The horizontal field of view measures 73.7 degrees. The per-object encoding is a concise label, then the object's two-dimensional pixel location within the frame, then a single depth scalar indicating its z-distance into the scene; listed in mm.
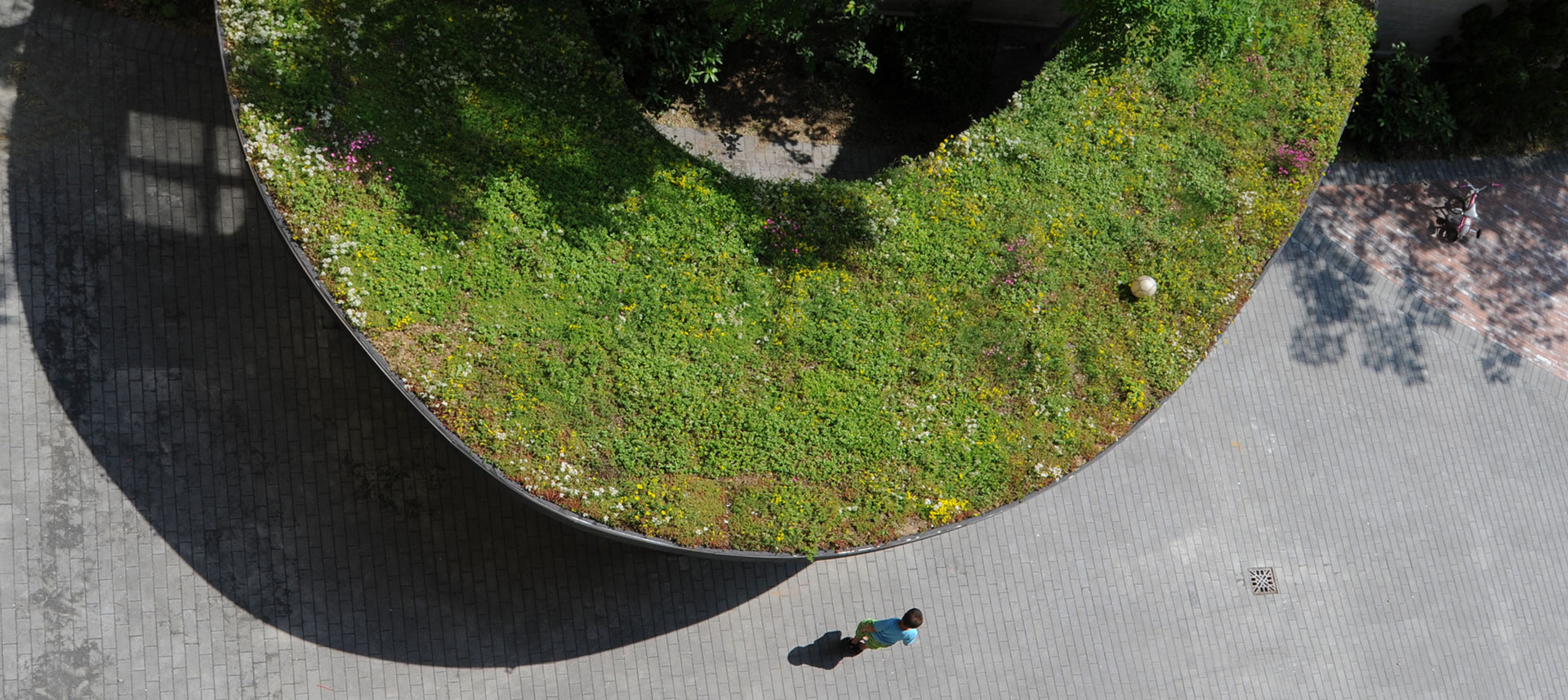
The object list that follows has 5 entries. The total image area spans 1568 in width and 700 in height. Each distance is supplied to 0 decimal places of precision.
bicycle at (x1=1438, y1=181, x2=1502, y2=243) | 13195
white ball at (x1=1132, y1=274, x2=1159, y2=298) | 10039
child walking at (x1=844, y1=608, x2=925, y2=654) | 9523
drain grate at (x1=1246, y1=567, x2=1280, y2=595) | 11562
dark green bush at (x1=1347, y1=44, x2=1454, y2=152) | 13406
